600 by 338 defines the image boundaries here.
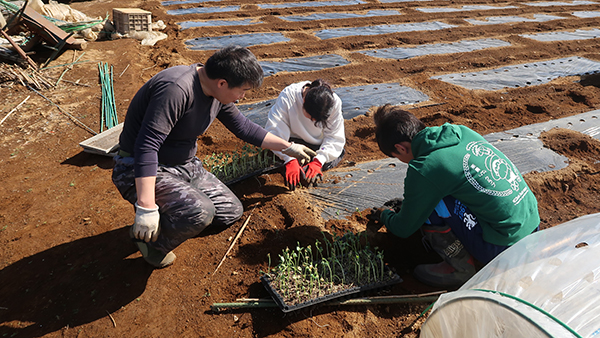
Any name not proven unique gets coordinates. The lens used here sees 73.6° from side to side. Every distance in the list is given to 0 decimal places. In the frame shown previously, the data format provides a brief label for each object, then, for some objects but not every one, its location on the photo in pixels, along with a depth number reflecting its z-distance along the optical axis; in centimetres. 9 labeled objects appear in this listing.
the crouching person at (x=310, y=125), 317
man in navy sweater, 222
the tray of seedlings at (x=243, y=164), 340
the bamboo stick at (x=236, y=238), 264
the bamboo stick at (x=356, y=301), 229
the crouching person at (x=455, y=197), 218
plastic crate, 722
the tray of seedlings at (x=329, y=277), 230
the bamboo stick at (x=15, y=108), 444
